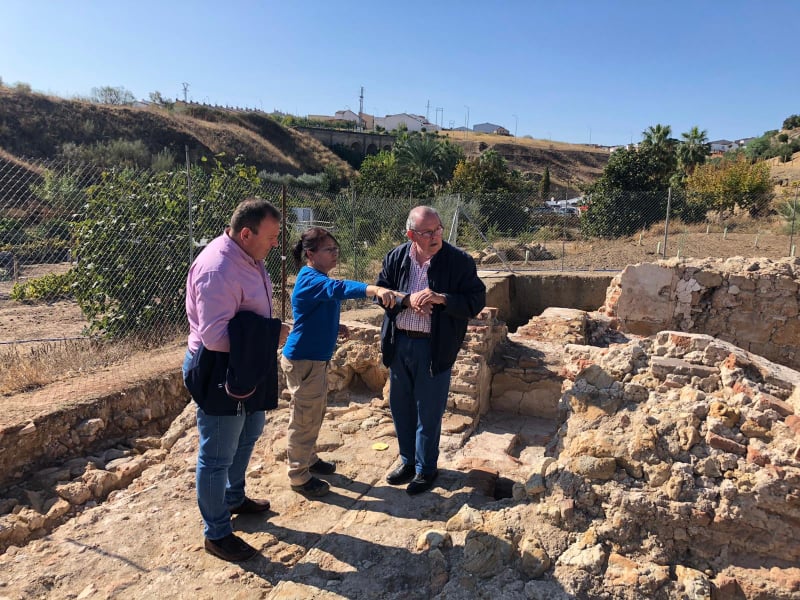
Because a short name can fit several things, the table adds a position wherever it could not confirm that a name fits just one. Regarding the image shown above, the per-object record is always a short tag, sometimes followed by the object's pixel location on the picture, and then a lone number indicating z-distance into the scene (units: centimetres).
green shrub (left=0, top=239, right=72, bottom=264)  940
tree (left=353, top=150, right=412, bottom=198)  2653
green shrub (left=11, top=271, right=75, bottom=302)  617
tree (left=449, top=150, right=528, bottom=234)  1814
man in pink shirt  246
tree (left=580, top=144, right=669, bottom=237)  1600
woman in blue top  312
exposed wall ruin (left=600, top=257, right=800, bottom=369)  732
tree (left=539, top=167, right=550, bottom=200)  3544
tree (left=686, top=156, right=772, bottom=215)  1717
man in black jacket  312
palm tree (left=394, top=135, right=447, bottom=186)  3142
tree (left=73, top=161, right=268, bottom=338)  623
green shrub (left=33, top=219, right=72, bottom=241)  615
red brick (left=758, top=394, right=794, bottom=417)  261
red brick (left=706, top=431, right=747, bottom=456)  252
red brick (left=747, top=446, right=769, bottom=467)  243
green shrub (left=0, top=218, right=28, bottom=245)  569
